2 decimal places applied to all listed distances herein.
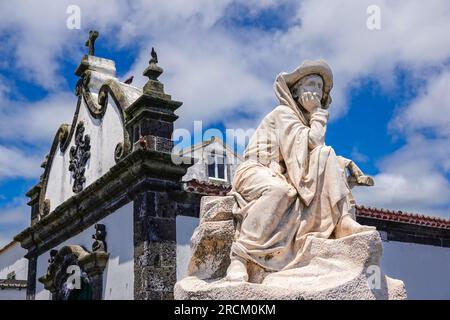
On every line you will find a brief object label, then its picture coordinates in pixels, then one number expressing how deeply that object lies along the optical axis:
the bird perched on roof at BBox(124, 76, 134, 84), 13.01
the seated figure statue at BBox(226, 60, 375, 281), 4.61
